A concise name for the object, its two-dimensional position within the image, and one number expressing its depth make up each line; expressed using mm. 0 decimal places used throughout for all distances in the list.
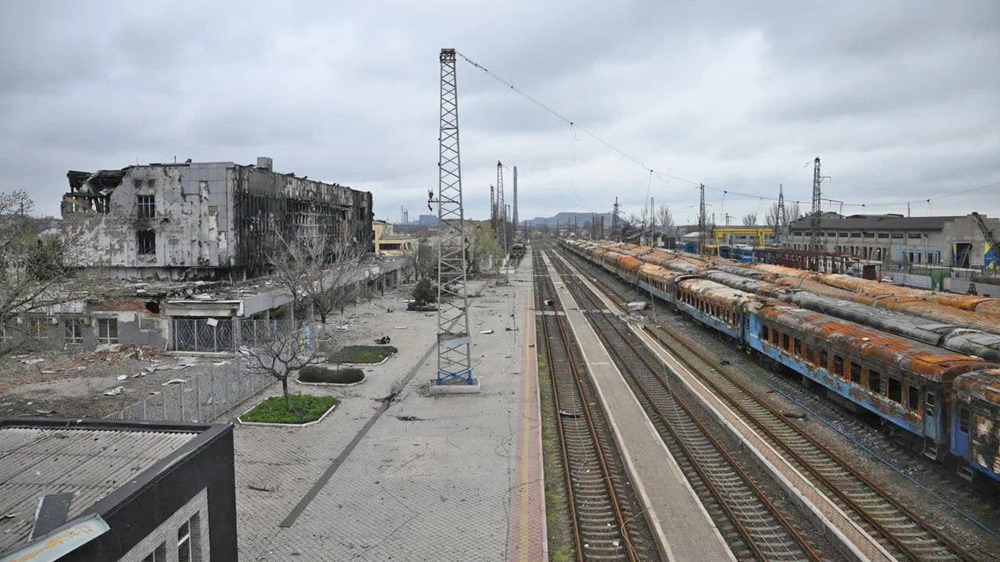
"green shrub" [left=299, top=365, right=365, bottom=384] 23797
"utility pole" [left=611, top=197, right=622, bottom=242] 130512
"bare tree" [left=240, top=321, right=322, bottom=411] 19656
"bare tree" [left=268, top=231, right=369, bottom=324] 31484
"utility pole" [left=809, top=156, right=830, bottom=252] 58791
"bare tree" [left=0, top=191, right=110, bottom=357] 19297
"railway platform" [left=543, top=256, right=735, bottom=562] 11391
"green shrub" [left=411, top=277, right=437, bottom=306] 45906
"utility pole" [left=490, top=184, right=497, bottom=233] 105044
